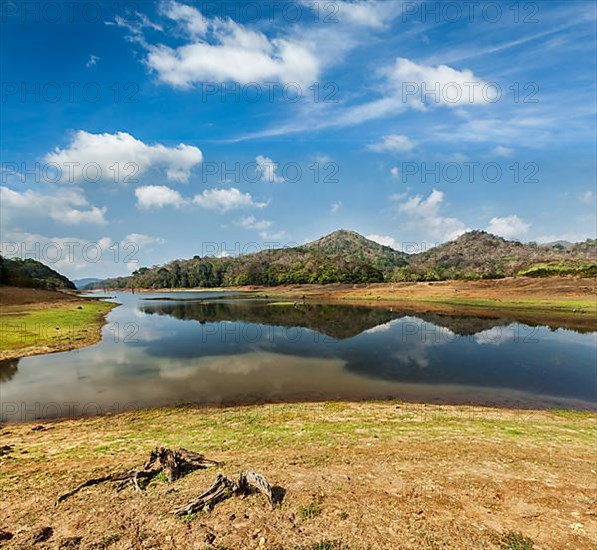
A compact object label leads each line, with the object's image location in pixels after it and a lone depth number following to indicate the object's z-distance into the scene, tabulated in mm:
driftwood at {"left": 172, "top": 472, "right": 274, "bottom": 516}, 7086
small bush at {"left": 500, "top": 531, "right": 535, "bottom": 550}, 6168
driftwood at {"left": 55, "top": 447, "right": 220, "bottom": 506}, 8258
